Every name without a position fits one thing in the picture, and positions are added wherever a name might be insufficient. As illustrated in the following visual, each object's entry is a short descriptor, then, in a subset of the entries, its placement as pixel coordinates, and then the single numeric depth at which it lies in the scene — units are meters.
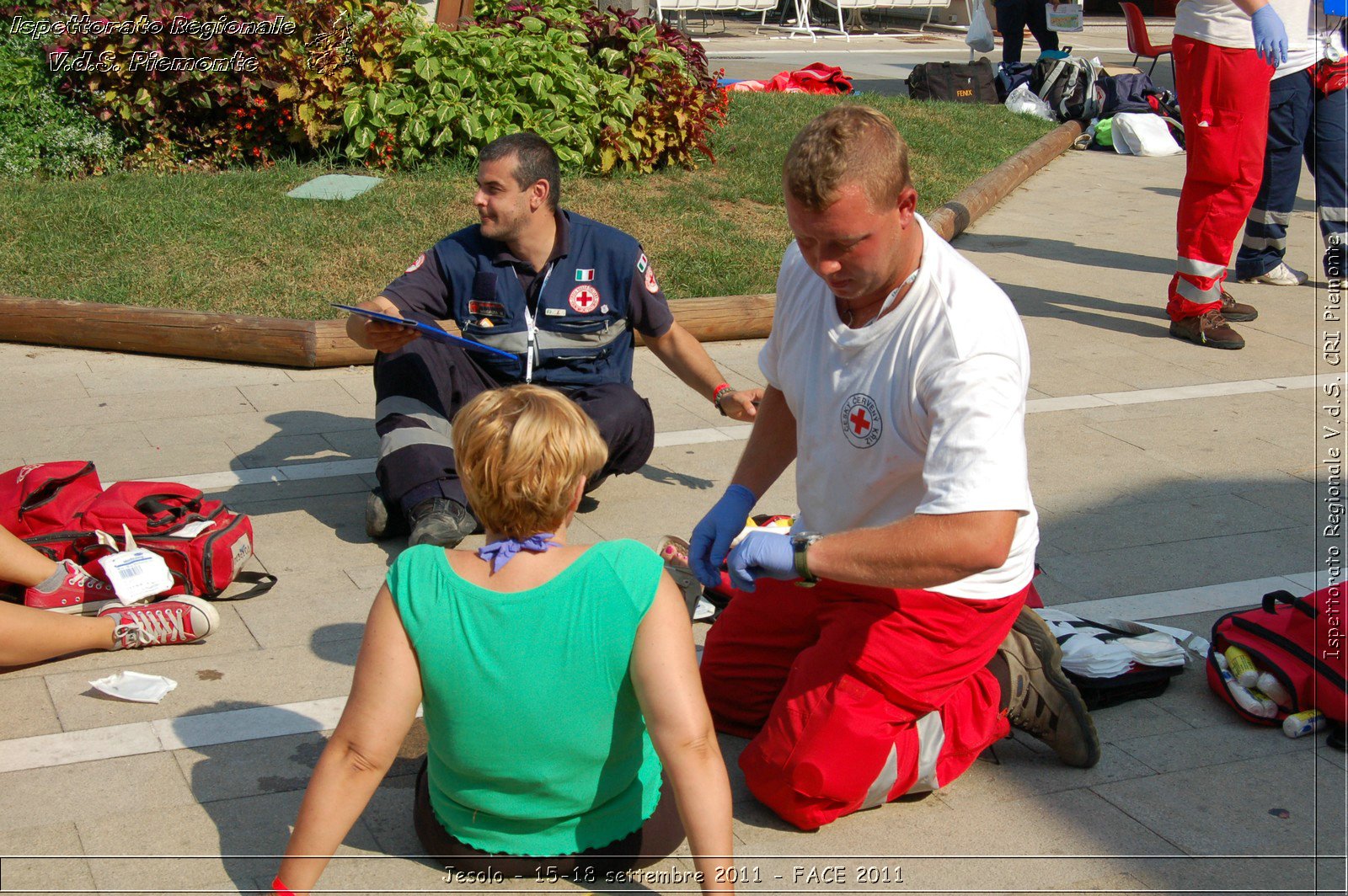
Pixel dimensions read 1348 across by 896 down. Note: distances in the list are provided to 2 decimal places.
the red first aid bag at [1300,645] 3.23
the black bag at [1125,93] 13.11
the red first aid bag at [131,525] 3.78
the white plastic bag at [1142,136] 12.41
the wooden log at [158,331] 6.02
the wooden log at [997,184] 8.96
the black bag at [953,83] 13.37
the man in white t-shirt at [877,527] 2.57
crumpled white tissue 3.29
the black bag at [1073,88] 13.15
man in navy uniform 4.41
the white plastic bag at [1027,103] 13.25
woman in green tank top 2.27
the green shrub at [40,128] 8.49
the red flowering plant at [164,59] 8.38
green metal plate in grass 8.16
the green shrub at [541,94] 8.57
